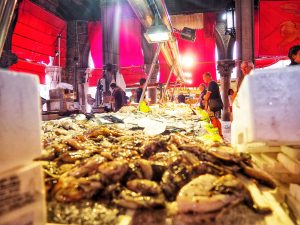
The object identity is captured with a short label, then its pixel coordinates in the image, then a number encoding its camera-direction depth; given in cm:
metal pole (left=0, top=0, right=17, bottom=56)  136
